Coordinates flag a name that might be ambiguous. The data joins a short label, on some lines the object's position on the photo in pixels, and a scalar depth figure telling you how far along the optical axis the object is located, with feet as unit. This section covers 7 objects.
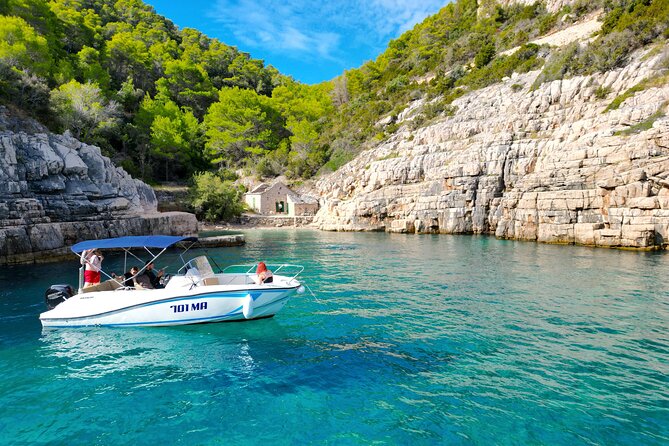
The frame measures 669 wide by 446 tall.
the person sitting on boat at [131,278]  37.38
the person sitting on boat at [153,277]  39.88
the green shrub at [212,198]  168.14
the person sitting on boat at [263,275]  37.58
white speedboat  35.68
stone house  193.67
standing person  38.99
